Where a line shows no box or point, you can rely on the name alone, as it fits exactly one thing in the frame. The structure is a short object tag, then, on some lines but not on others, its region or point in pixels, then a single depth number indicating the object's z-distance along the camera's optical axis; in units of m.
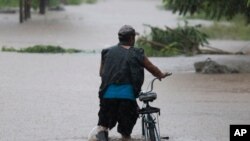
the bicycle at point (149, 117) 17.55
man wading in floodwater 18.19
